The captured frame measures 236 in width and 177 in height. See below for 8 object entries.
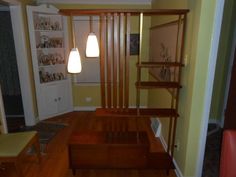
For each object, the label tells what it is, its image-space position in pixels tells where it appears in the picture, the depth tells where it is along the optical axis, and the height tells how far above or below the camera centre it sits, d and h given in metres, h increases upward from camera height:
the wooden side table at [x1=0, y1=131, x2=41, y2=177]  1.99 -1.02
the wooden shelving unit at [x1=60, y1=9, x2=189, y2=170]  1.87 -0.17
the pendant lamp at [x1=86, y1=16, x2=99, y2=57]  1.90 +0.05
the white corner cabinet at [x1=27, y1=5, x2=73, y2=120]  3.42 -0.11
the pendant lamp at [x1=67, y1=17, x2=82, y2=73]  1.74 -0.09
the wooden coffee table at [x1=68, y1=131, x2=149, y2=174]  2.15 -1.10
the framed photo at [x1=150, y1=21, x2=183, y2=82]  2.24 +0.06
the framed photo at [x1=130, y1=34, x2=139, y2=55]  3.99 +0.16
